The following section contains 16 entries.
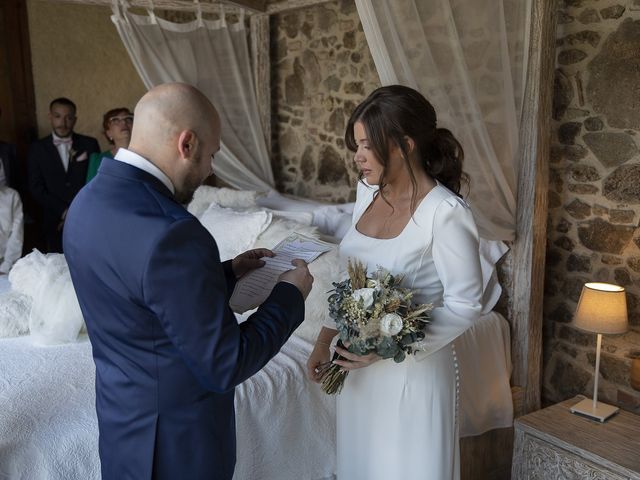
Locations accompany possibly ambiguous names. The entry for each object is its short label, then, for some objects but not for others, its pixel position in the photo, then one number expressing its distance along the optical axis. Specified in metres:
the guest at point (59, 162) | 4.77
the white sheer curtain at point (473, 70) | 2.39
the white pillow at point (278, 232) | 3.20
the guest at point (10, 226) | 4.58
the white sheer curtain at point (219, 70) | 3.89
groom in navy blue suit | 1.21
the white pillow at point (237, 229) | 3.26
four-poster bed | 2.63
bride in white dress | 1.71
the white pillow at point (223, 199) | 3.98
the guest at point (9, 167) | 4.73
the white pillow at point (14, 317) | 2.62
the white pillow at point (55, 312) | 2.53
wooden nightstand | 2.28
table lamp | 2.53
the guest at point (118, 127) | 3.95
